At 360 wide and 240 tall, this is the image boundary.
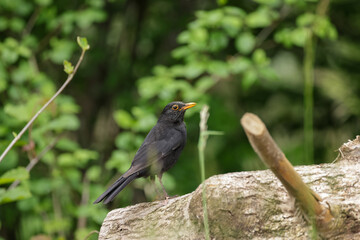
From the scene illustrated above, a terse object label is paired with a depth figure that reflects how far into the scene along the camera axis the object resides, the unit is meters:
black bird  6.38
